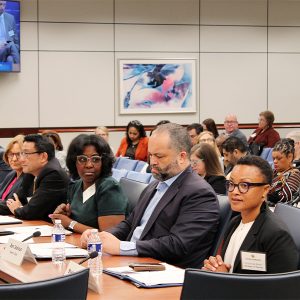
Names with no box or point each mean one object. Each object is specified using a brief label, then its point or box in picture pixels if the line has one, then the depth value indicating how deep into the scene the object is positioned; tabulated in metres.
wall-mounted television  12.47
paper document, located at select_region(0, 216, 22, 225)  5.18
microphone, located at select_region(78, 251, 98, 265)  3.07
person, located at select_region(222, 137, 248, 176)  7.43
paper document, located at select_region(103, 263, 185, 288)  3.02
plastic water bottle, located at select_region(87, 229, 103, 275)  3.29
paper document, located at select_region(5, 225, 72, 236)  4.61
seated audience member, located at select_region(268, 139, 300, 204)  6.14
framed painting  13.59
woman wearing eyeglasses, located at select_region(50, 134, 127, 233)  4.69
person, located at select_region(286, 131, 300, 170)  7.05
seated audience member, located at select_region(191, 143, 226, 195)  6.45
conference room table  2.87
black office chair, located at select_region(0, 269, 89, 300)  2.10
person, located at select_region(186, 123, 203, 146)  10.80
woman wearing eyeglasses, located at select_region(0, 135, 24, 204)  6.62
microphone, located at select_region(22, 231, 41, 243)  3.84
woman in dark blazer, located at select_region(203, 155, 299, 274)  3.18
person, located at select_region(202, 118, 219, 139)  12.34
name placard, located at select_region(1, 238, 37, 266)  3.50
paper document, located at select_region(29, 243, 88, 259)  3.70
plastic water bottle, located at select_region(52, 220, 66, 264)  3.58
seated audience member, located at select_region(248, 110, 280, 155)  12.11
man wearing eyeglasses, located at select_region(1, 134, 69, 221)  5.46
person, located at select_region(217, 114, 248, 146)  12.48
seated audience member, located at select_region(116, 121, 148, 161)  11.00
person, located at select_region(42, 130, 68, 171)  9.14
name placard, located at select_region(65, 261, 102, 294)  2.89
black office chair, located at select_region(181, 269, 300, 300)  2.15
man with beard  3.78
